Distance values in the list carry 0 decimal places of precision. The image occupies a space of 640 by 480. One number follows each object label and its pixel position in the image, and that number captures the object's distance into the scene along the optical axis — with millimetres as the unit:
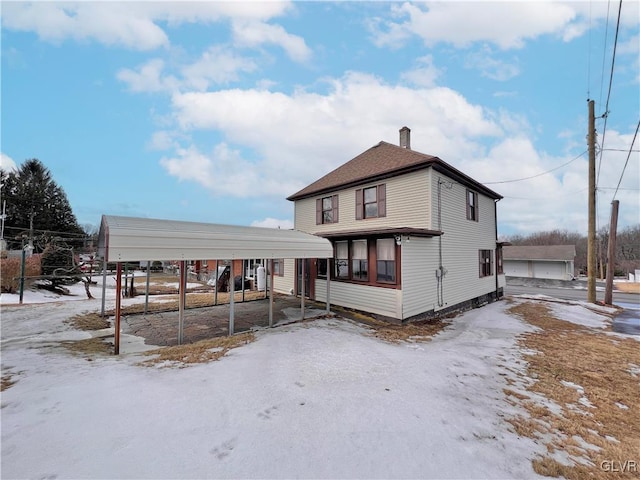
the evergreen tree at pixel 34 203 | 29953
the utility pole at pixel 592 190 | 15680
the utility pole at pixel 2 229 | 19072
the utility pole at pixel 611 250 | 16156
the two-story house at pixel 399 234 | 10156
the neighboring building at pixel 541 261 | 34406
